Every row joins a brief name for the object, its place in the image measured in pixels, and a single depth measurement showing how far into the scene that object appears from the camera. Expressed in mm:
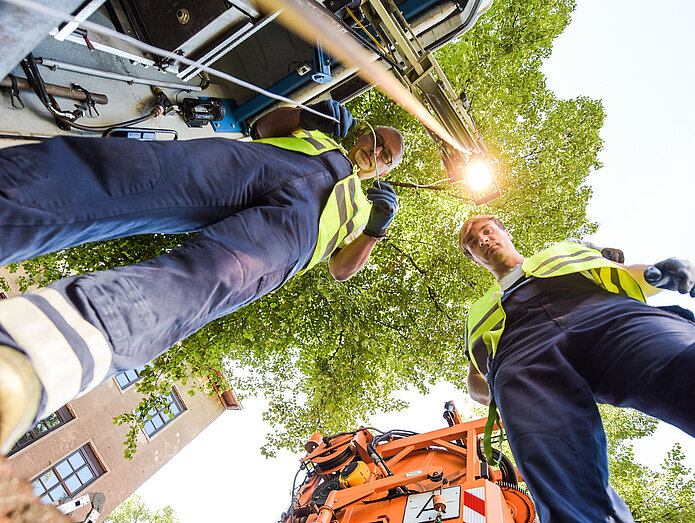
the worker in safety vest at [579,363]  1345
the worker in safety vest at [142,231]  708
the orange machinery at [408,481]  3062
